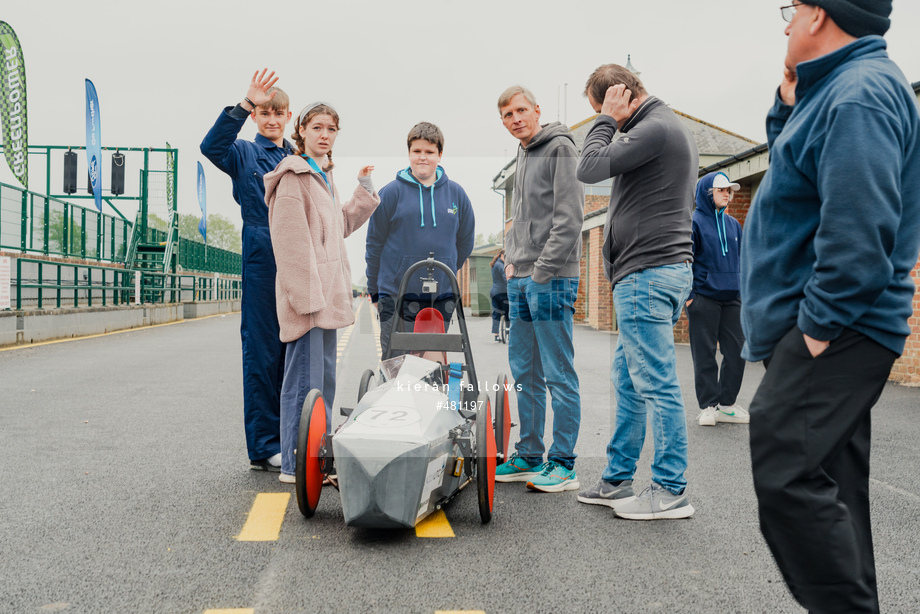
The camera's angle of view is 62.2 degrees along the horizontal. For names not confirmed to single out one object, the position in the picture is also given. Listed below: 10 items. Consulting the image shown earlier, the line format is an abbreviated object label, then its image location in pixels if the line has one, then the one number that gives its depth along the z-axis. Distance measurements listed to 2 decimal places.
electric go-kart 2.97
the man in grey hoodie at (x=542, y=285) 4.10
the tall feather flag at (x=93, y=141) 19.47
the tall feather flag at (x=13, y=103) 15.12
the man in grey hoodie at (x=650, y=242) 3.53
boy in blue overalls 4.42
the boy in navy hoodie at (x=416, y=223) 4.73
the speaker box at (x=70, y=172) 26.06
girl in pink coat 4.01
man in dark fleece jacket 1.84
